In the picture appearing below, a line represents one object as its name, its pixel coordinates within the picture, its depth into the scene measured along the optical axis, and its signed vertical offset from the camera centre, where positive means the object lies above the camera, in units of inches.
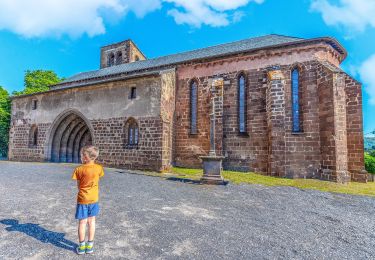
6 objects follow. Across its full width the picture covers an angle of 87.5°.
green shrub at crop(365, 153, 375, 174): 459.2 -52.0
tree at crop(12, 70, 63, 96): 985.5 +319.9
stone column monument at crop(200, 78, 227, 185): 306.7 -43.0
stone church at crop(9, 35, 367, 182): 391.2 +66.1
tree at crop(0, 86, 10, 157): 879.1 +93.6
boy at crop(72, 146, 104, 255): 102.1 -28.7
